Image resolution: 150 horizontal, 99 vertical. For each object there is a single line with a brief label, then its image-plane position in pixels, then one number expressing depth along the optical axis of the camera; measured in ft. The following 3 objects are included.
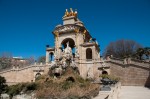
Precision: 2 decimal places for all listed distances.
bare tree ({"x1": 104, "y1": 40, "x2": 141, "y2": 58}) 102.54
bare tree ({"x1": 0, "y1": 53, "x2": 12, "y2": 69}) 107.75
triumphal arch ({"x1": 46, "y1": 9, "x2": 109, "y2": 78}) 69.83
